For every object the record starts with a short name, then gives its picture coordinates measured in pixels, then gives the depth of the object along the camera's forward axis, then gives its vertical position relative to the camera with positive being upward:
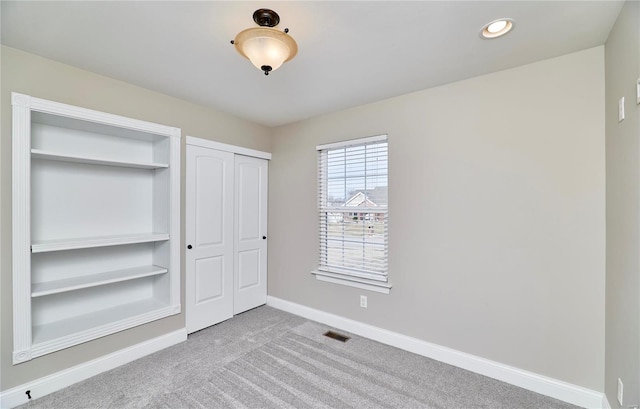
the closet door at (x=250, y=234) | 3.58 -0.39
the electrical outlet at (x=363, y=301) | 3.04 -1.08
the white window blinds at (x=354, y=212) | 2.95 -0.09
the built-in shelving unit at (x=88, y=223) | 2.01 -0.16
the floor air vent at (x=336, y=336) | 2.92 -1.44
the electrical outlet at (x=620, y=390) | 1.57 -1.08
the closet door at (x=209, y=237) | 3.04 -0.38
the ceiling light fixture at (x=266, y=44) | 1.50 +0.92
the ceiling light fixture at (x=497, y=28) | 1.67 +1.12
